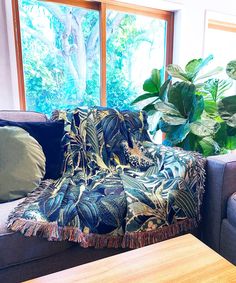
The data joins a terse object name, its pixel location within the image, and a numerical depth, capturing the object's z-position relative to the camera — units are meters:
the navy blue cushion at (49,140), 1.50
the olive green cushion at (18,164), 1.26
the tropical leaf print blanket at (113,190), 1.12
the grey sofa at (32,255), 1.00
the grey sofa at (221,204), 1.26
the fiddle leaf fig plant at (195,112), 1.71
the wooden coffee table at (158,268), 0.72
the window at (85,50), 2.01
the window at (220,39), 2.88
